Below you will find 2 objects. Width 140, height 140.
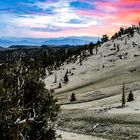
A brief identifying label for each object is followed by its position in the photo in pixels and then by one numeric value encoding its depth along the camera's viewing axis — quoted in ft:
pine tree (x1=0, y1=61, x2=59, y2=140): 61.81
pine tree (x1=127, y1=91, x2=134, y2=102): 172.72
